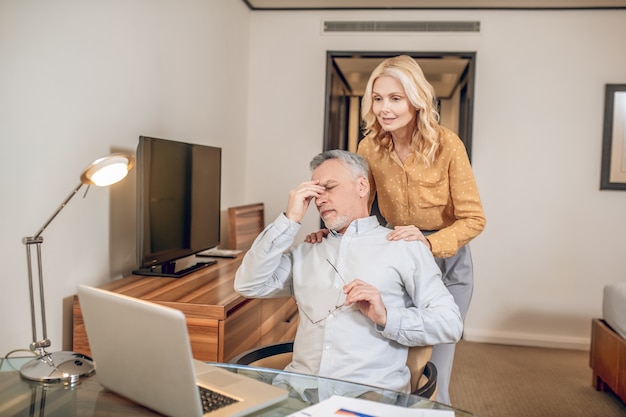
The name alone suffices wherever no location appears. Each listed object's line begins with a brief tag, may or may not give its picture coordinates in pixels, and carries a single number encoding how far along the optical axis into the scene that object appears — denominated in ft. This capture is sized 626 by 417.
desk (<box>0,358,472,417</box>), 3.89
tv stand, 8.83
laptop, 3.37
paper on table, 3.80
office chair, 5.53
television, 8.03
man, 5.43
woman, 6.69
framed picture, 14.33
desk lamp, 4.51
